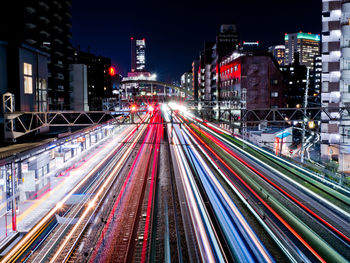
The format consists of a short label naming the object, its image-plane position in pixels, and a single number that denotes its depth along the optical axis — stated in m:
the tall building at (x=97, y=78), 81.31
